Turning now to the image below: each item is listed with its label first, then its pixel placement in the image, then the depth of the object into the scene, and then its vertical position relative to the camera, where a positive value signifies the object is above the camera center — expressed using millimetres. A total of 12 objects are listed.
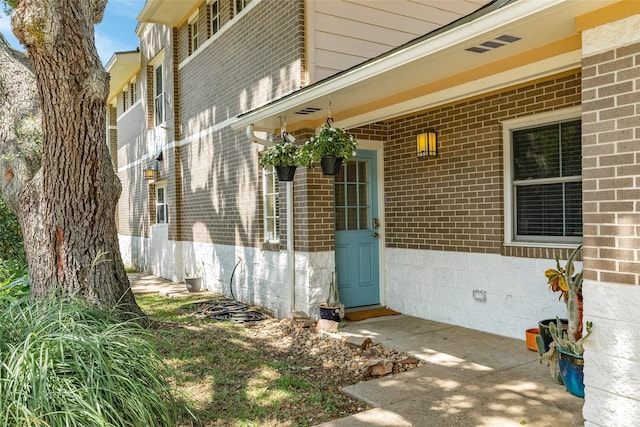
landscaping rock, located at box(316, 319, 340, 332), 5855 -1408
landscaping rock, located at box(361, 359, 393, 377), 4434 -1471
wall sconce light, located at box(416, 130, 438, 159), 6238 +854
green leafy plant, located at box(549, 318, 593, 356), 3512 -1040
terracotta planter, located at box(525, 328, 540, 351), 4883 -1345
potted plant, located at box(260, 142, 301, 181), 5676 +653
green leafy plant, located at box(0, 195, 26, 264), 7934 -338
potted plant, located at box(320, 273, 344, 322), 6121 -1229
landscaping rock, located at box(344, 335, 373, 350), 5160 -1436
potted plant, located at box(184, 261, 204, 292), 9594 -1364
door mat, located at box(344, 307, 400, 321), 6492 -1432
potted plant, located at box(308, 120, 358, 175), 5090 +693
